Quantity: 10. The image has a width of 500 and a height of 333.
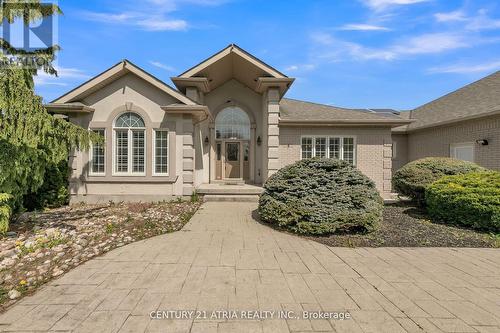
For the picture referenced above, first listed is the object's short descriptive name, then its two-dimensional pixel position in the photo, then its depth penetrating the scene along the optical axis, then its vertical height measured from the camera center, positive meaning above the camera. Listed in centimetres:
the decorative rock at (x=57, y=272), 444 -174
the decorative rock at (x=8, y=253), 522 -167
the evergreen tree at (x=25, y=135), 600 +78
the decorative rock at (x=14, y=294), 371 -175
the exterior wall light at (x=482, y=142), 1213 +114
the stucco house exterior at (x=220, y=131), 1090 +174
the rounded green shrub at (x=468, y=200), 716 -94
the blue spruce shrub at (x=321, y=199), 671 -85
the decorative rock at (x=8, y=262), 484 -170
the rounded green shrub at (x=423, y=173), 990 -21
